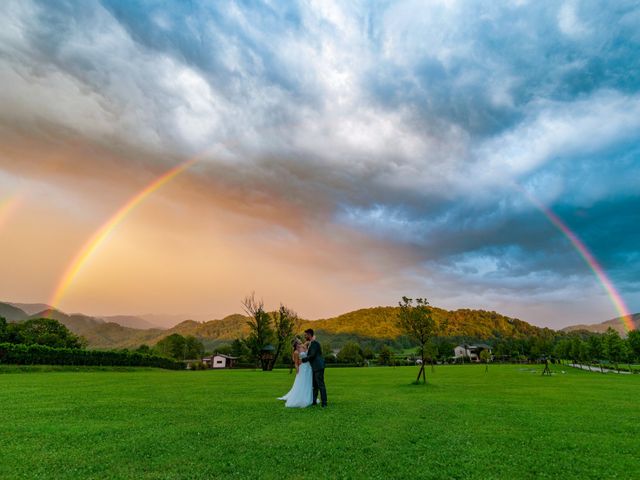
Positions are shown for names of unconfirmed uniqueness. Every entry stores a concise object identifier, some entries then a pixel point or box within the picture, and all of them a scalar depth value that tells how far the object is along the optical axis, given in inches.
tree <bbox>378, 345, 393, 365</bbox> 4532.5
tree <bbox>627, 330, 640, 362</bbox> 2896.2
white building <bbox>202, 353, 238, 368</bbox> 5118.1
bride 544.1
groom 553.1
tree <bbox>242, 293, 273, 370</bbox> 2637.8
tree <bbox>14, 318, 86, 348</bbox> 3467.0
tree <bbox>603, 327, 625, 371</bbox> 2696.9
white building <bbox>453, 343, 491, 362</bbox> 7115.7
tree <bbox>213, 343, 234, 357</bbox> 6110.2
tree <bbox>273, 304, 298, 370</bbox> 2622.3
